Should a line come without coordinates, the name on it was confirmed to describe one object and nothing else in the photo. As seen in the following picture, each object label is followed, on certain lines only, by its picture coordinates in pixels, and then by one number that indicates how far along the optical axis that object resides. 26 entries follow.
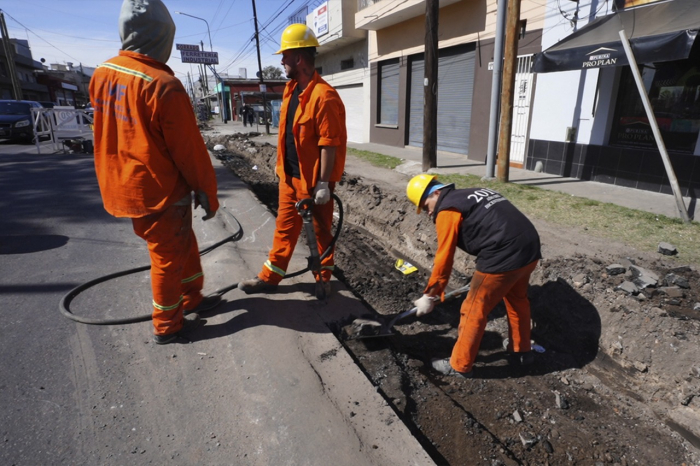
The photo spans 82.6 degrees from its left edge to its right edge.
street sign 47.25
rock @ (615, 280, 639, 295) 3.43
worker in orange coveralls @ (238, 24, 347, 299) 2.98
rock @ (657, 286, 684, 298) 3.38
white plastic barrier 12.29
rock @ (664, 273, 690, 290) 3.51
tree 67.91
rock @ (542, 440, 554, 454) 2.44
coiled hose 2.95
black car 15.31
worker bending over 2.59
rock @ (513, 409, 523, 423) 2.64
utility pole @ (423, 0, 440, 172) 8.55
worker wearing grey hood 2.31
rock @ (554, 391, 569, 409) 2.80
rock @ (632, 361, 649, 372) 3.04
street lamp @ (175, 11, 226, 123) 42.25
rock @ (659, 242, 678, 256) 4.21
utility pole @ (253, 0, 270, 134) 25.57
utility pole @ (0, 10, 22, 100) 29.12
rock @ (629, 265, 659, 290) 3.49
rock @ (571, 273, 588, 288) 3.72
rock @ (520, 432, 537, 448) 2.46
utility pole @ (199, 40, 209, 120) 49.44
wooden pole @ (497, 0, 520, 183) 6.72
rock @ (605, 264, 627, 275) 3.73
